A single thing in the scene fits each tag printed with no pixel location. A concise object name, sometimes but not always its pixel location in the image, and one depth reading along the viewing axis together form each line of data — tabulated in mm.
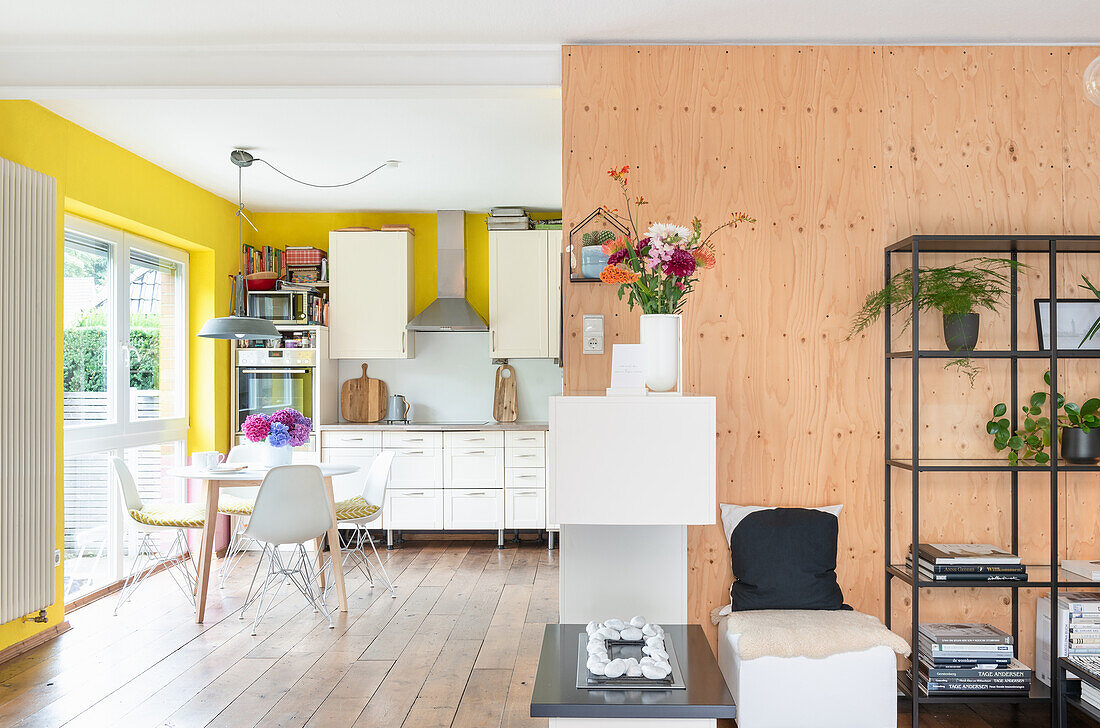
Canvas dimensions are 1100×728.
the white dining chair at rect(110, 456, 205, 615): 4664
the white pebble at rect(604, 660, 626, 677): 2219
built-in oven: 6578
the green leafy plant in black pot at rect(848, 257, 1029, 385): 3086
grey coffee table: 2084
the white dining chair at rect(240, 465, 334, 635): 4383
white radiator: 3824
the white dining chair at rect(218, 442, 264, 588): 4973
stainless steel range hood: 6859
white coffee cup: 4750
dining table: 4555
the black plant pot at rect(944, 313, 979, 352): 3115
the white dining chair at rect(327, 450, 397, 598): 5004
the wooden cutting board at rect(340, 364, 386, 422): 6969
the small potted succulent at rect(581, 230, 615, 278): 3162
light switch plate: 3314
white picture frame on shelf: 3273
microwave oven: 6598
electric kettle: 6871
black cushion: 3043
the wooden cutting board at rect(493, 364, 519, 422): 6930
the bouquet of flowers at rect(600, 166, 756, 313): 2598
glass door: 4852
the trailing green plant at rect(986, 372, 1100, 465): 3092
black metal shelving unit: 2988
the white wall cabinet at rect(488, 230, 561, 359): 6648
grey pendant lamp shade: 4820
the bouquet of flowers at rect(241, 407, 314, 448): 4852
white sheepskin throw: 2752
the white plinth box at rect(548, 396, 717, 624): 2479
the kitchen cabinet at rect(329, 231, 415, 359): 6688
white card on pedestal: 2594
